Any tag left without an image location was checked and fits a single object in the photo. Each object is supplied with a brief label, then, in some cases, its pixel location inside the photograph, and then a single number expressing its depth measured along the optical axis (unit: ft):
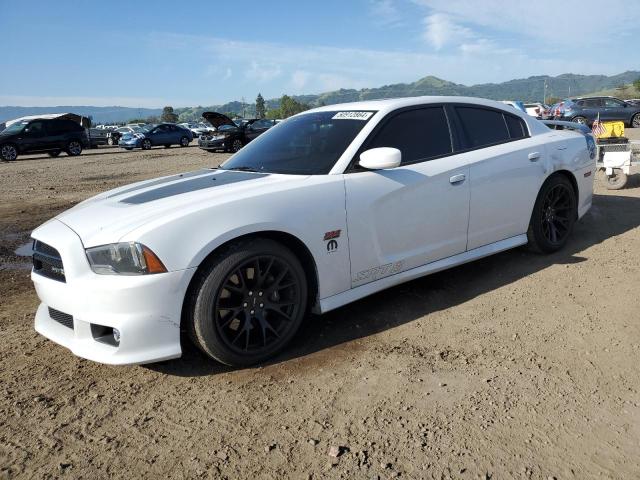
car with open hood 66.49
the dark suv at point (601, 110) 81.05
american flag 27.89
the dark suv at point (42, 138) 68.18
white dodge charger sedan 9.15
